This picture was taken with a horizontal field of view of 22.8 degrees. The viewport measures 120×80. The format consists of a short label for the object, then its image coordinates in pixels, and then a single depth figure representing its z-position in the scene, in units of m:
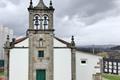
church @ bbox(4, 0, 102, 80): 30.33
